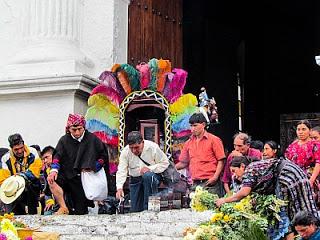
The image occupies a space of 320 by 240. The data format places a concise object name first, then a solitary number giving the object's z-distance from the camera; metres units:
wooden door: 14.16
